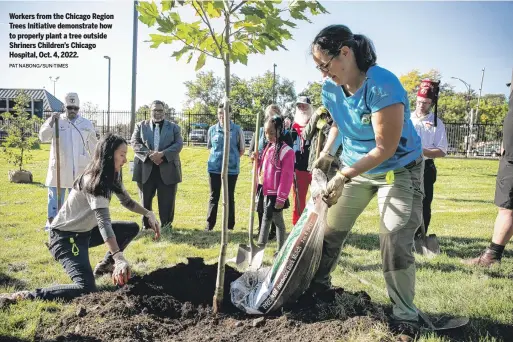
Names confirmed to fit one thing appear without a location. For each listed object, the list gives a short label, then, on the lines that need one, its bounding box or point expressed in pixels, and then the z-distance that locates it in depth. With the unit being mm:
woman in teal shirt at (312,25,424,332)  2221
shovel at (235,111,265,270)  3930
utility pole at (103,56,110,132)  23164
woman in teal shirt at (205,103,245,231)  5838
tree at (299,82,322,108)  29625
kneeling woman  3047
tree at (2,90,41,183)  10938
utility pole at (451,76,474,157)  20203
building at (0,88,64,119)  31359
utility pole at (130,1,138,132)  11148
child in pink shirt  4445
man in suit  5715
